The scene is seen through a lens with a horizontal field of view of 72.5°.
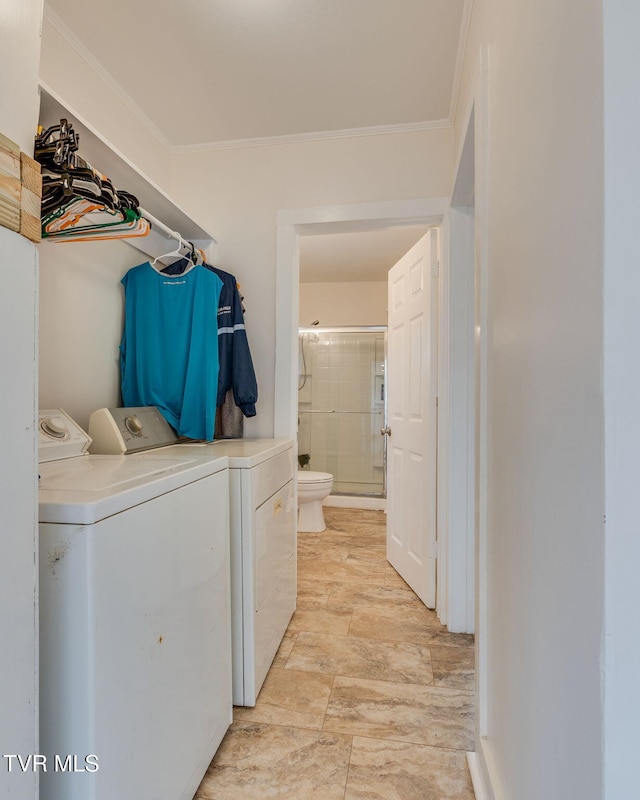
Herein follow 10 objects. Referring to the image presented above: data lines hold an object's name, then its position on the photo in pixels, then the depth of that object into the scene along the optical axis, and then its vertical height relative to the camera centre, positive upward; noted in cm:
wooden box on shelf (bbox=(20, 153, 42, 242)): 65 +30
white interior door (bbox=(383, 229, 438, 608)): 229 -11
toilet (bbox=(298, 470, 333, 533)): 349 -82
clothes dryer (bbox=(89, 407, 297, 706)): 151 -49
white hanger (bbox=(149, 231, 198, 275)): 189 +69
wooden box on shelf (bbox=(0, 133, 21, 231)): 61 +30
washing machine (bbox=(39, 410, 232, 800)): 77 -47
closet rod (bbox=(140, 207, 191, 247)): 169 +69
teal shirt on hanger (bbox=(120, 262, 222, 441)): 192 +24
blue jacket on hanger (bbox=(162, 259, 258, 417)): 208 +21
